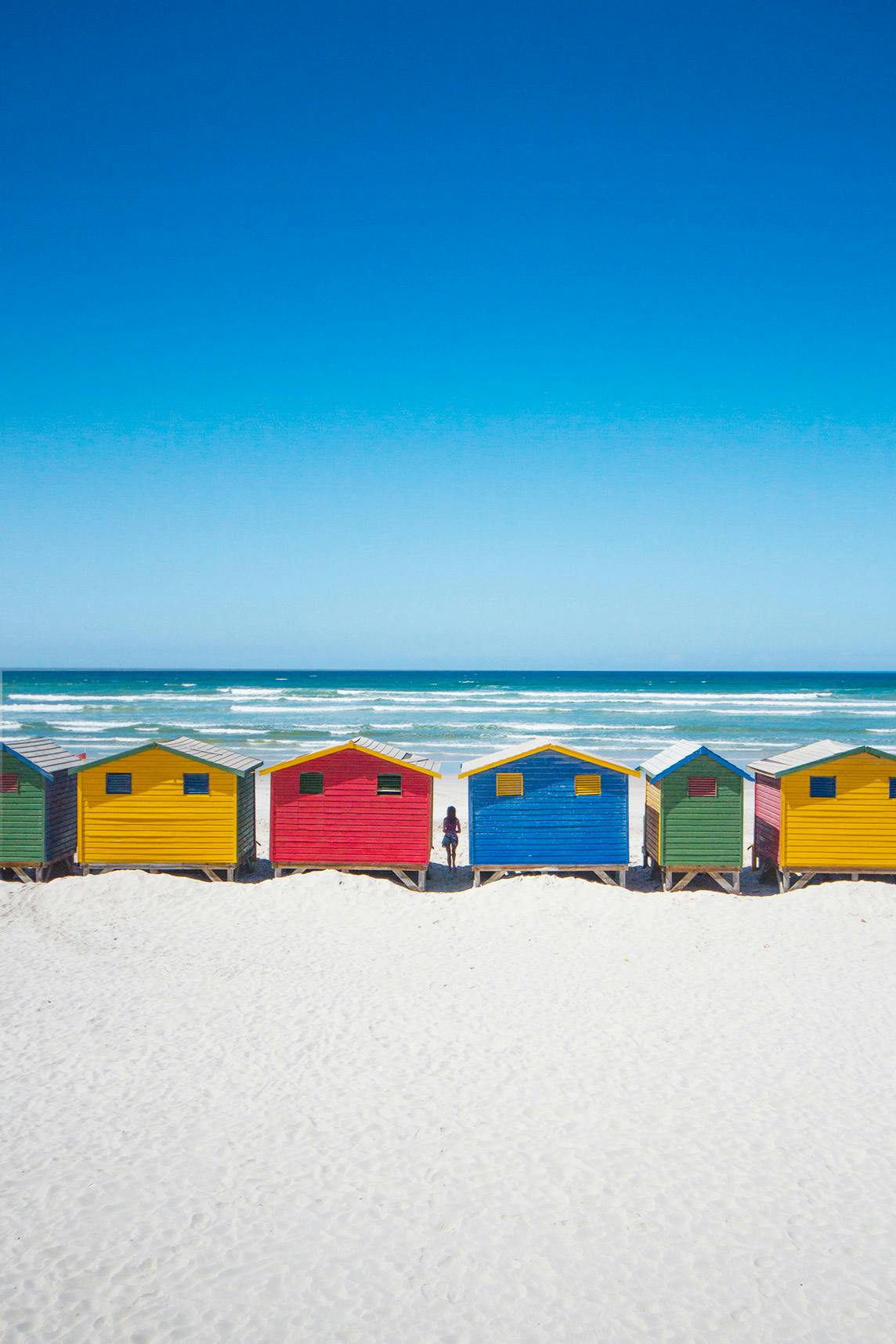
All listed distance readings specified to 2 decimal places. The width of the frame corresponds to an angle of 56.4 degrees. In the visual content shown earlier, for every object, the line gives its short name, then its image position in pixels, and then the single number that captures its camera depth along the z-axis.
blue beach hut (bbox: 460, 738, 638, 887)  17.42
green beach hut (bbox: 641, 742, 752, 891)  17.27
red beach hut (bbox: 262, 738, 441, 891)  17.70
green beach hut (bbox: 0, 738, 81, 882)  17.53
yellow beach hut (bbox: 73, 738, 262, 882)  17.75
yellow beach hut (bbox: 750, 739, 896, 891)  17.17
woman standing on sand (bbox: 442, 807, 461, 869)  19.59
